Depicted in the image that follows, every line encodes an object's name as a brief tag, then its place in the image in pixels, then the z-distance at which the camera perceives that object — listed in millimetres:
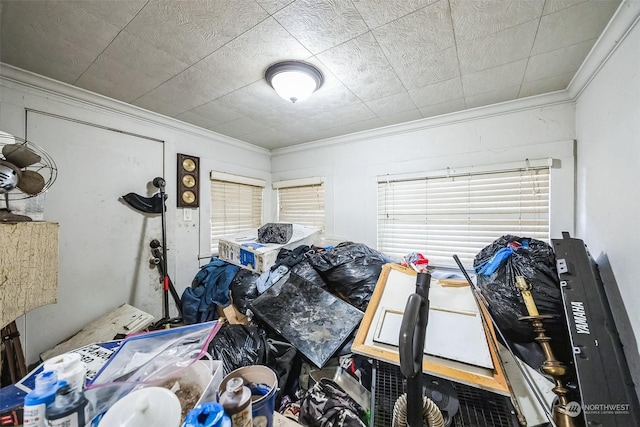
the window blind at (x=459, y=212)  2133
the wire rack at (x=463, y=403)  939
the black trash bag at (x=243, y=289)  2211
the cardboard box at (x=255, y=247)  2465
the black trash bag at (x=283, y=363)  1453
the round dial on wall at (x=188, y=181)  2741
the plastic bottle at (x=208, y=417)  462
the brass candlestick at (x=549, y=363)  1062
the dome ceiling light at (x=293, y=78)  1652
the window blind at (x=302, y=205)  3402
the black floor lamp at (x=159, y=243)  2336
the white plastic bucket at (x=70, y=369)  513
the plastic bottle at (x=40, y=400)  467
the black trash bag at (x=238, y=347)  1439
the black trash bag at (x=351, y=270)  1911
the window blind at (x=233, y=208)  3109
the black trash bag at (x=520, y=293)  1316
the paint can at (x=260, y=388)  658
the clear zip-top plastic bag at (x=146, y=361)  579
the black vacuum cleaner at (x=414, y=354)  669
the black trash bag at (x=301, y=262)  2123
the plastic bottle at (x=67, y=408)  481
